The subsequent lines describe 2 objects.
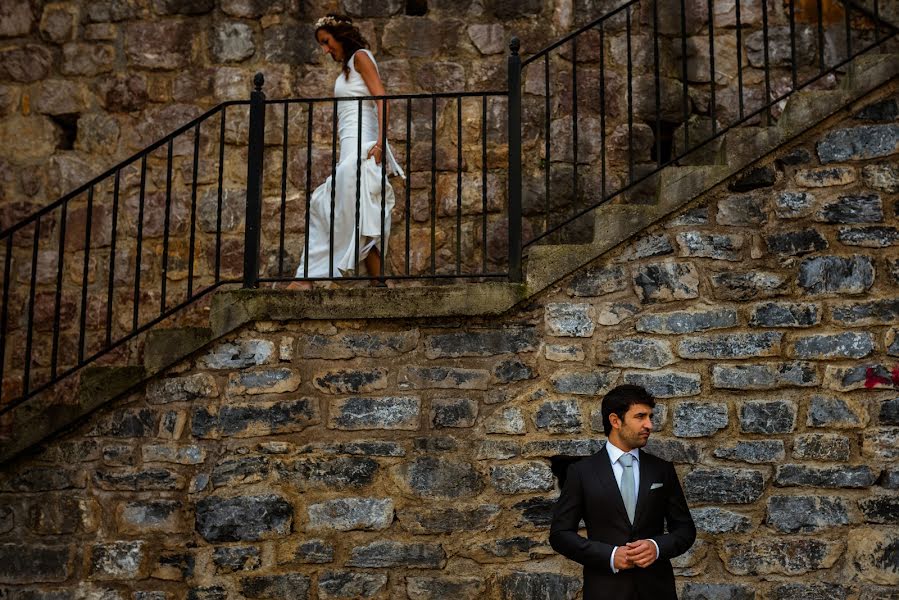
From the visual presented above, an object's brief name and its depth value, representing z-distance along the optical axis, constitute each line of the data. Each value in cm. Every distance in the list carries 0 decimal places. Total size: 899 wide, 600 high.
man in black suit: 375
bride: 589
